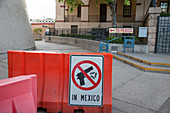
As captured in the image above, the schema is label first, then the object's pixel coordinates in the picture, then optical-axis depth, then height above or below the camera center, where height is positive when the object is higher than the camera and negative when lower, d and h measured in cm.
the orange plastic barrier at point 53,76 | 353 -80
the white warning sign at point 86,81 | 350 -89
